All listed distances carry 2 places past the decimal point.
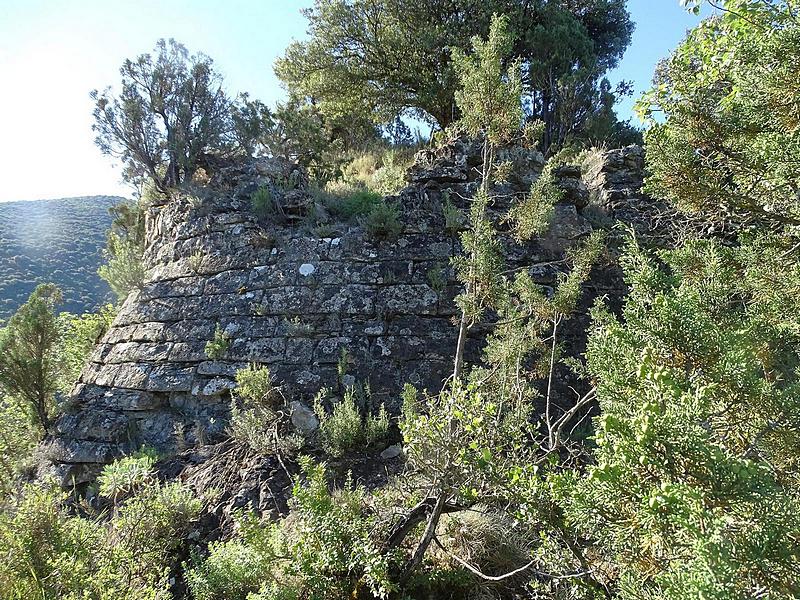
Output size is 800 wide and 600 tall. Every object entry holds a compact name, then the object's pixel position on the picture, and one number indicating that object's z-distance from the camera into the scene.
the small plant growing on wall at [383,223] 6.00
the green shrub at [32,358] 6.21
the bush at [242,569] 2.85
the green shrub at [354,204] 6.56
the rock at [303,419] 4.75
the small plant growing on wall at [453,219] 5.87
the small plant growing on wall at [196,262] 6.39
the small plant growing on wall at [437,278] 5.55
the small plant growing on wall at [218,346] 5.46
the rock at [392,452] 4.49
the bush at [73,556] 2.70
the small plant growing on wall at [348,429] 4.53
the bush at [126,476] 4.23
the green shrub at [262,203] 6.57
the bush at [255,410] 4.61
